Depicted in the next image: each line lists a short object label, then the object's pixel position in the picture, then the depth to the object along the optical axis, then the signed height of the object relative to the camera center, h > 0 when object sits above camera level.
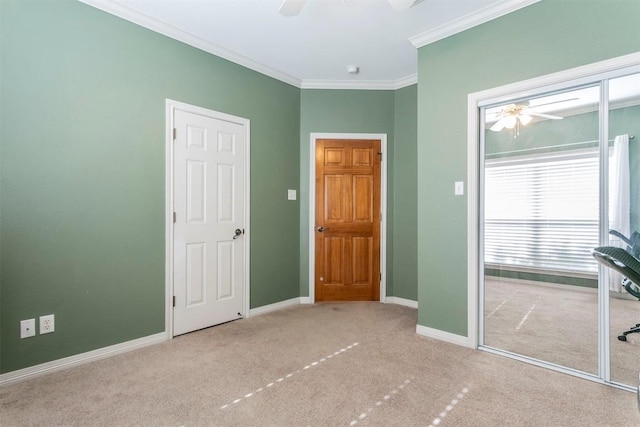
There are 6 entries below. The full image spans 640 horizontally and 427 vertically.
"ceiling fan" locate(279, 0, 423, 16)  2.16 +1.36
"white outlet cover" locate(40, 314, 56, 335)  2.29 -0.78
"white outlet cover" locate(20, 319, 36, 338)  2.21 -0.78
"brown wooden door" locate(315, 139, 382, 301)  4.23 +0.00
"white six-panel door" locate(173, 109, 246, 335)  3.06 -0.08
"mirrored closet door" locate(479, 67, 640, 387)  2.15 -0.07
